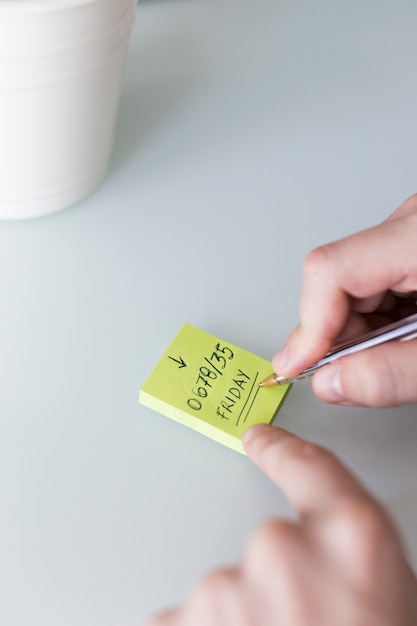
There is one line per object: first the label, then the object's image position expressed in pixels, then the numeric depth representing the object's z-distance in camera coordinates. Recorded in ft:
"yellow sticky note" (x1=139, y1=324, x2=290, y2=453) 1.98
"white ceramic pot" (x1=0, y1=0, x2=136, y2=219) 1.93
